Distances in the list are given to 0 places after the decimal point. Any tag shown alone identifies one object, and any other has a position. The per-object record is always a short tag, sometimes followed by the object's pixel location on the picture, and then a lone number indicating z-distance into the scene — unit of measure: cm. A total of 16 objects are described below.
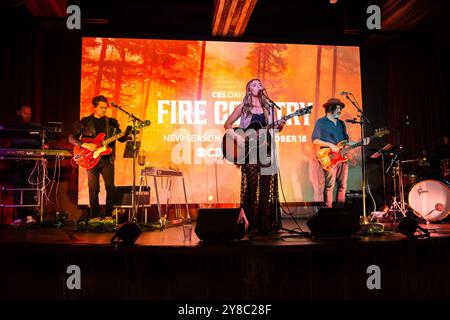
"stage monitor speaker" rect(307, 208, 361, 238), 326
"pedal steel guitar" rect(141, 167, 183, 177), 475
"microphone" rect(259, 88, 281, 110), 359
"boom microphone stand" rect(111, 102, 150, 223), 419
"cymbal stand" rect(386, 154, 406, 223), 555
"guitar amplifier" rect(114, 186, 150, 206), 525
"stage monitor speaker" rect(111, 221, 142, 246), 304
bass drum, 507
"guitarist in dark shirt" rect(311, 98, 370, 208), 607
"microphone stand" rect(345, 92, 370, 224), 417
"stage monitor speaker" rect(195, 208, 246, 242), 304
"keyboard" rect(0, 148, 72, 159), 510
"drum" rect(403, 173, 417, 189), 597
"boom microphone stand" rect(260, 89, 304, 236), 377
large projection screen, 645
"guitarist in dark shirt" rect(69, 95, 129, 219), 525
